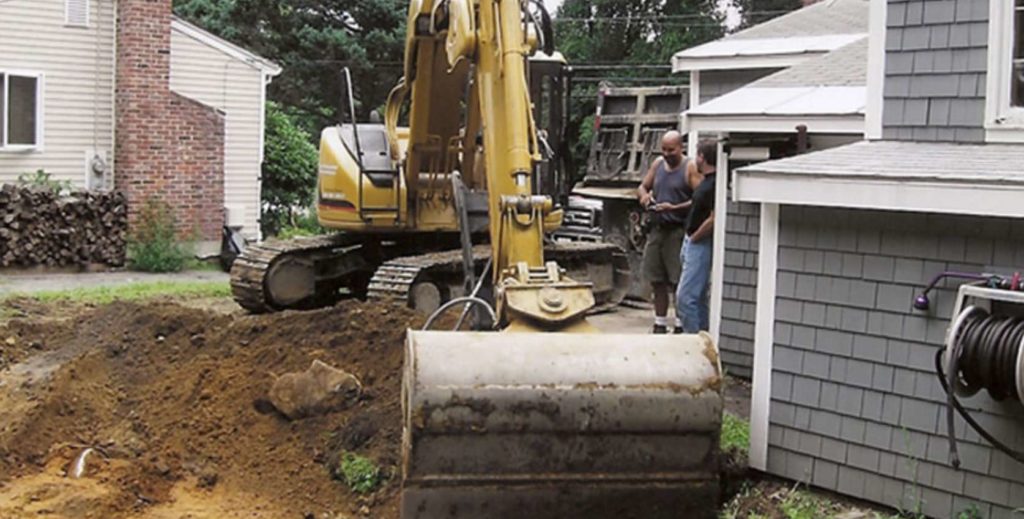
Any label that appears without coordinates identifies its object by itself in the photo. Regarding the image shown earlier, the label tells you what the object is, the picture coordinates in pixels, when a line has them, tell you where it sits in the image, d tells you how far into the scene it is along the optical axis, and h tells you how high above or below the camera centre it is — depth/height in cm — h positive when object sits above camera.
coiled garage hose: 574 -74
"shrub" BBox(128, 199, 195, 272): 1870 -117
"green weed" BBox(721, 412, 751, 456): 737 -144
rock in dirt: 834 -144
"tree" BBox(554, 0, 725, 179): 3703 +428
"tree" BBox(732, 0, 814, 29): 3719 +510
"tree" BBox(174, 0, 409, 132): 3222 +328
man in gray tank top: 1008 -25
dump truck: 1631 +37
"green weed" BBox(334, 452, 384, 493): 727 -171
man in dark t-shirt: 954 -50
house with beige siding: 1875 +74
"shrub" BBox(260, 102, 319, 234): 2486 -10
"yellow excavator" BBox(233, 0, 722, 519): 604 -97
